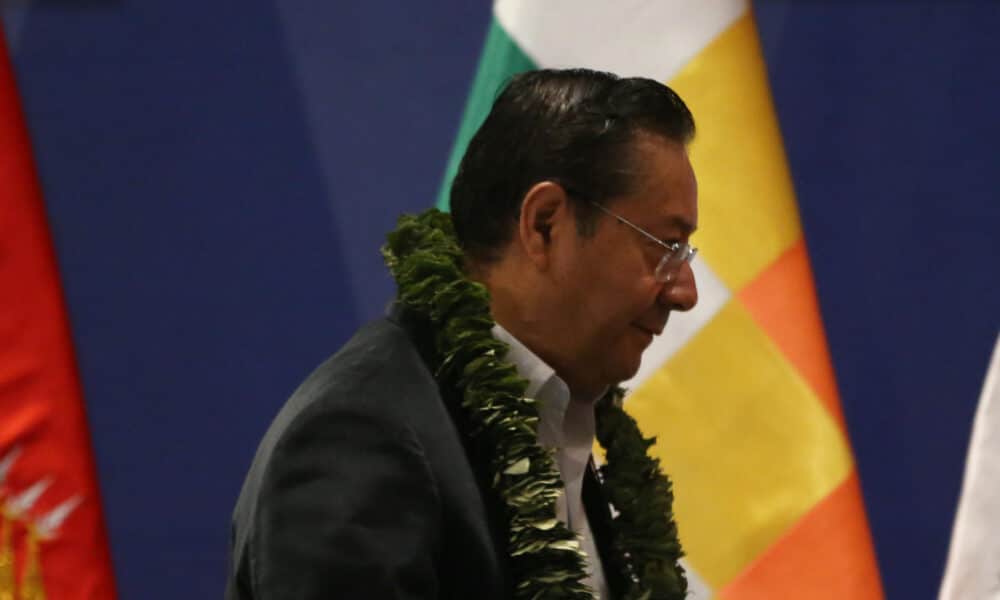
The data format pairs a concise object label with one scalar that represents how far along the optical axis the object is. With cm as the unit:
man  532
